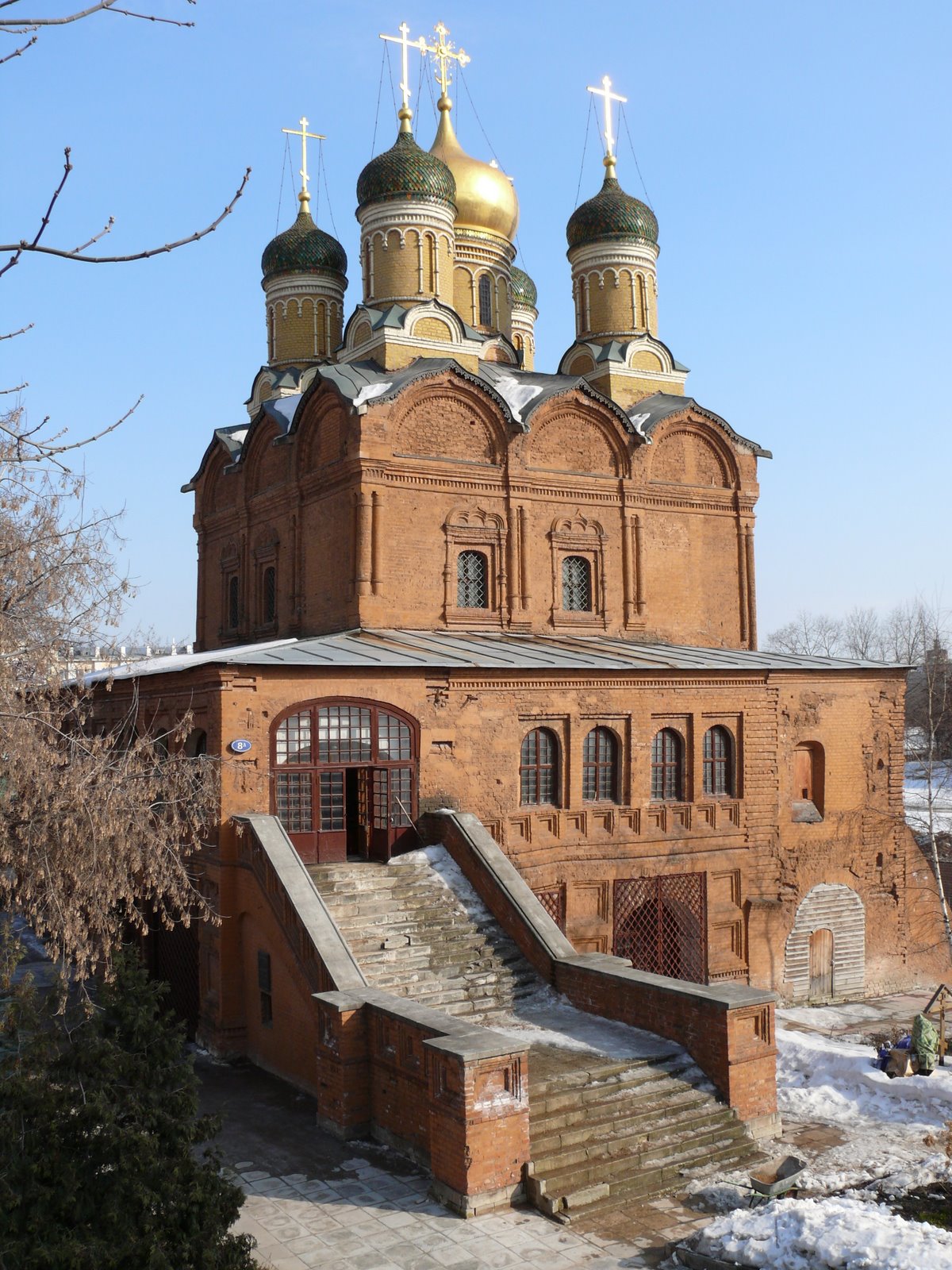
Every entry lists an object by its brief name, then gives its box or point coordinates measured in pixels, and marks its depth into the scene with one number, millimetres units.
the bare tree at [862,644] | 56781
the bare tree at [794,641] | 64812
